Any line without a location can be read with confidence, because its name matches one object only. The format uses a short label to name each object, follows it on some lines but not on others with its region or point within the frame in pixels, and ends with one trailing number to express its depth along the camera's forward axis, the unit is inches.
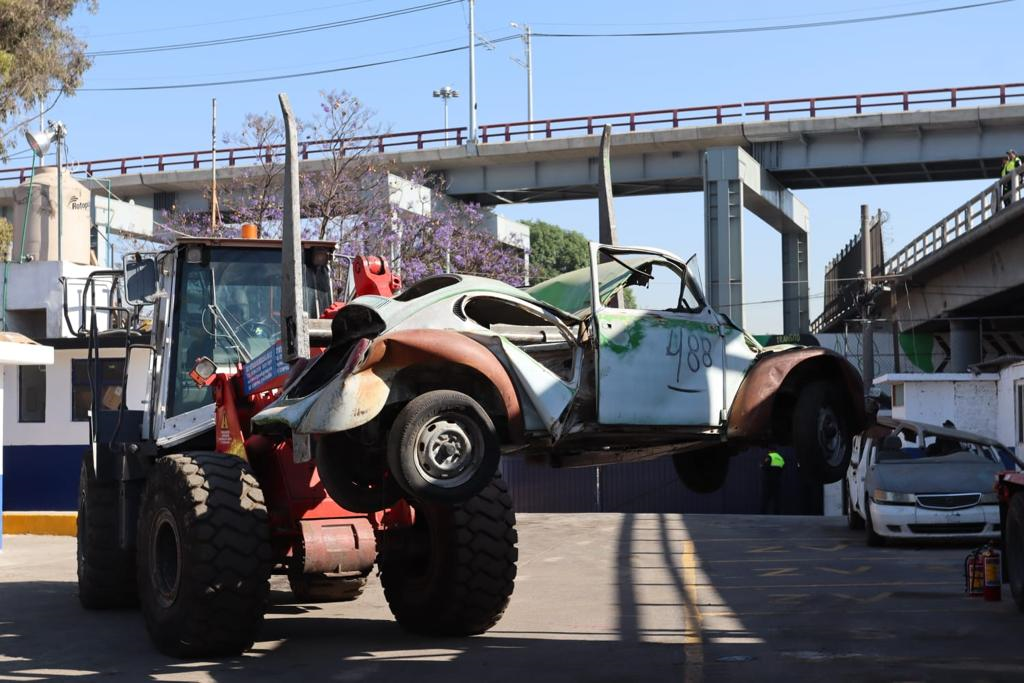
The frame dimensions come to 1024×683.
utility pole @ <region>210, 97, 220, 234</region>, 1727.4
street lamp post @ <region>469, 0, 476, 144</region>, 2573.8
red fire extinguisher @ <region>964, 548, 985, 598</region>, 527.8
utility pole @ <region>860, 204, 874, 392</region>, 1738.4
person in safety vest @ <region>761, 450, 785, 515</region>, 1162.6
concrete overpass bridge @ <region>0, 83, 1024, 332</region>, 1897.1
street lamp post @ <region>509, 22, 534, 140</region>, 3473.2
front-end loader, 379.9
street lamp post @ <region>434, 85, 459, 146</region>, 3558.1
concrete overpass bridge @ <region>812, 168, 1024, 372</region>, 1450.5
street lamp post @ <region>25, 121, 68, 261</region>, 1636.3
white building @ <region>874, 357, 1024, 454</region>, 1236.5
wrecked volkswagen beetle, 327.0
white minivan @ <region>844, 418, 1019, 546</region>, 759.1
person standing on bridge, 1394.4
